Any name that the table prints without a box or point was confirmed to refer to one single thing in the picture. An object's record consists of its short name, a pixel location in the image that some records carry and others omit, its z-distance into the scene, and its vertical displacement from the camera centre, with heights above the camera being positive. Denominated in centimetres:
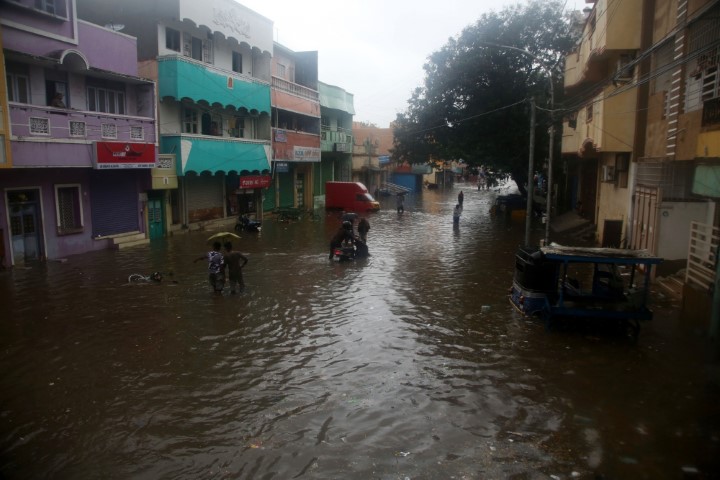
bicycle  1491 -295
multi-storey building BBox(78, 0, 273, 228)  2288 +382
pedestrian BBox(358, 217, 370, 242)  2158 -226
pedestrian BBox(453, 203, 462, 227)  2826 -235
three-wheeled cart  1011 -243
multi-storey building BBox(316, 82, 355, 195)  4138 +340
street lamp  1852 -10
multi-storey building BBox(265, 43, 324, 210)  3303 +326
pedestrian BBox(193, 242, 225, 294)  1336 -242
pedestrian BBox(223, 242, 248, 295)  1332 -235
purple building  1554 +126
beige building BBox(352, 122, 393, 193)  5296 +176
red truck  3903 -177
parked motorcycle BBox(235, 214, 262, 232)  2647 -257
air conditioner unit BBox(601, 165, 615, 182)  2050 +5
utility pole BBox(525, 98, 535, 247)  1890 +11
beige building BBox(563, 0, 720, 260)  1212 +160
